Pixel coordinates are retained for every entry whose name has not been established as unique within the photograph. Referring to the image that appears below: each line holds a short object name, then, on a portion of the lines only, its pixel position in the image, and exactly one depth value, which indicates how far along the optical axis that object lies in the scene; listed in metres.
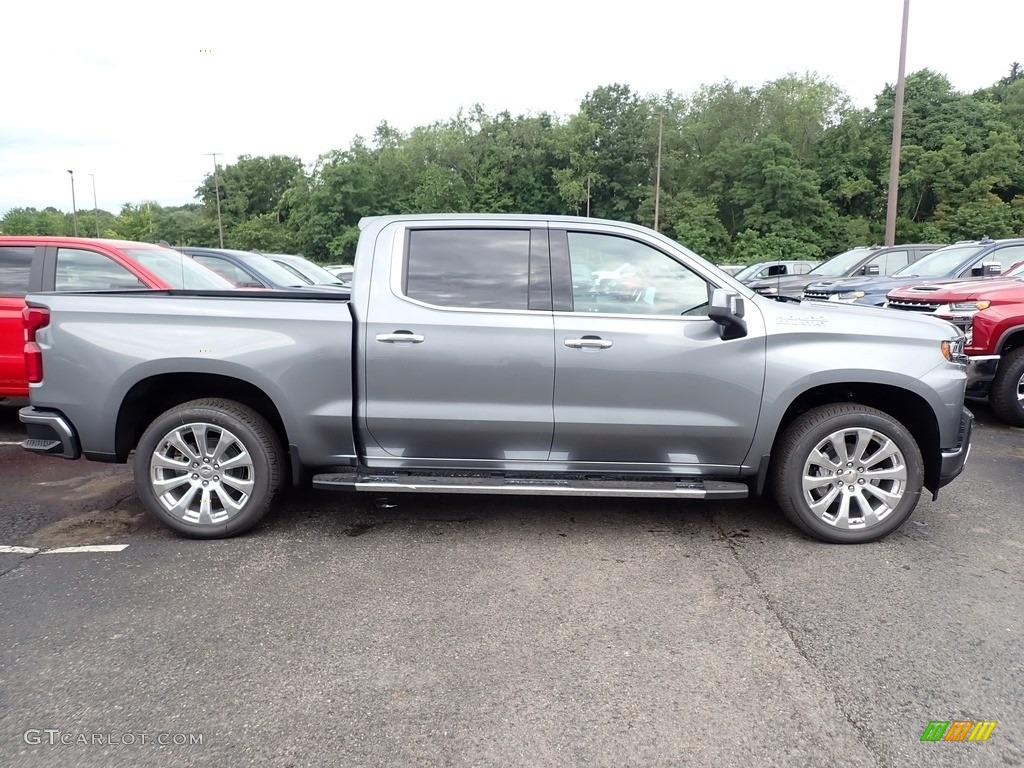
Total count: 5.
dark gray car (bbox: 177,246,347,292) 9.83
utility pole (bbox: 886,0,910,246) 16.89
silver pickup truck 4.04
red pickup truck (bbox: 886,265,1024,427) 6.73
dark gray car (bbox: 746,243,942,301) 13.12
